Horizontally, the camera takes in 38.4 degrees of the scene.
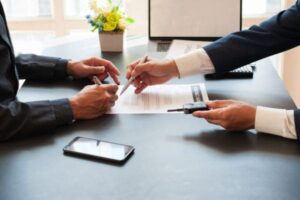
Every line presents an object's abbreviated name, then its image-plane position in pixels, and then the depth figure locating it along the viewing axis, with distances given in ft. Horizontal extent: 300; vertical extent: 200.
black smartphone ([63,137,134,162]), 3.15
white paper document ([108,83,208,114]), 4.14
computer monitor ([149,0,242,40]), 6.81
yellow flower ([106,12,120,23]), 6.11
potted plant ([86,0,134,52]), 6.11
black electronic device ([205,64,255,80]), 5.07
